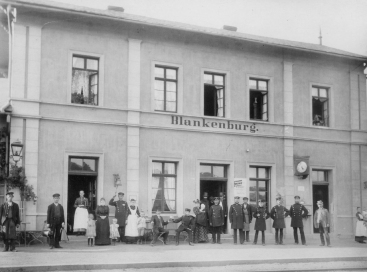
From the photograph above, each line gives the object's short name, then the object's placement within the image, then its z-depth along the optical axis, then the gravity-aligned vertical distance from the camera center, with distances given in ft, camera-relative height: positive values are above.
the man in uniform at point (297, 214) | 67.00 -2.12
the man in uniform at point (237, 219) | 64.39 -2.61
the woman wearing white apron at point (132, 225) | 61.62 -3.20
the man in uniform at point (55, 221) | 55.83 -2.60
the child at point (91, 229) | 58.75 -3.48
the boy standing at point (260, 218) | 65.00 -2.54
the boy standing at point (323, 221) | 64.23 -2.75
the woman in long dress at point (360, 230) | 72.31 -4.17
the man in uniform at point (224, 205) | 71.72 -1.24
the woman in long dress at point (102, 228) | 59.26 -3.40
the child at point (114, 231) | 60.64 -3.77
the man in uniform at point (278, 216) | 65.92 -2.35
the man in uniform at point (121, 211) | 62.59 -1.80
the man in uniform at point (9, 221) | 52.19 -2.49
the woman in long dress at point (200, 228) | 63.93 -3.60
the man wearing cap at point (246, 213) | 65.92 -2.01
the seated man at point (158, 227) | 60.34 -3.33
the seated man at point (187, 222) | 61.77 -2.88
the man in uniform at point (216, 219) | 64.03 -2.67
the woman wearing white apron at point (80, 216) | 60.95 -2.29
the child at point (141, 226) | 61.57 -3.29
